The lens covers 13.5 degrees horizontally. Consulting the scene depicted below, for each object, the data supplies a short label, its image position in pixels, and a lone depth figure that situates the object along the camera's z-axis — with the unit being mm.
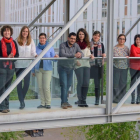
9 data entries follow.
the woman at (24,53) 10620
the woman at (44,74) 10840
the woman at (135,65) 11890
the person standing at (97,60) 11300
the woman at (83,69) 11160
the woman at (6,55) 10400
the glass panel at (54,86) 10710
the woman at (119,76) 11630
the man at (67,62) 10980
